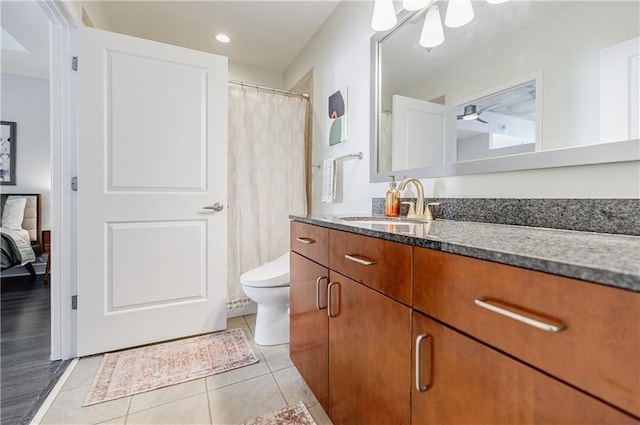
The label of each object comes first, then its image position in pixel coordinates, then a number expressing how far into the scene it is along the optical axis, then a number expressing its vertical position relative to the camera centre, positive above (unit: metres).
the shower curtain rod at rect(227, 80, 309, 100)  2.29 +0.99
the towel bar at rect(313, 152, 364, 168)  1.90 +0.36
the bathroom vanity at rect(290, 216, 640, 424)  0.40 -0.21
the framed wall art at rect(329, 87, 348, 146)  2.06 +0.68
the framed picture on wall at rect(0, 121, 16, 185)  3.39 +0.65
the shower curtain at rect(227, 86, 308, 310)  2.28 +0.27
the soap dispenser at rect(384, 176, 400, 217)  1.51 +0.04
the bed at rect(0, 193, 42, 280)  2.88 -0.23
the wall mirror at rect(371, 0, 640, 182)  0.82 +0.44
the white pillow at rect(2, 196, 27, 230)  3.20 -0.05
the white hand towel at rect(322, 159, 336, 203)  2.08 +0.21
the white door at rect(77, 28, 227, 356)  1.72 +0.11
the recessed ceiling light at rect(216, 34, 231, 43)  2.55 +1.51
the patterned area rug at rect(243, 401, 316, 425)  1.20 -0.87
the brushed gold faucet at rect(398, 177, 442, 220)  1.35 +0.02
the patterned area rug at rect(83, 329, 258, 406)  1.43 -0.86
